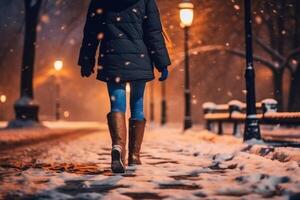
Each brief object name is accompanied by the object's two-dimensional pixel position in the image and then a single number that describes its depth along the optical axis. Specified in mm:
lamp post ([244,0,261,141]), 11000
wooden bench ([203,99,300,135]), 11104
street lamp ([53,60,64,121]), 31438
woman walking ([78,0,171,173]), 6293
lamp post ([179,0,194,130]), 18094
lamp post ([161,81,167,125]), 30325
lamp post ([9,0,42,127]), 22406
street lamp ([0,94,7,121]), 68481
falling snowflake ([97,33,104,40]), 6457
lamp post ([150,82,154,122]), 36300
